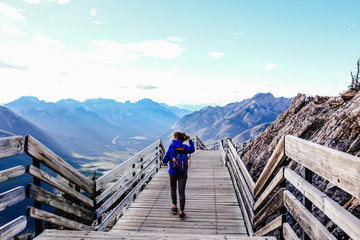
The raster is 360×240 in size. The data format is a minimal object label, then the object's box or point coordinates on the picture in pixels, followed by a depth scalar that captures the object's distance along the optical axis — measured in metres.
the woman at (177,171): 5.50
